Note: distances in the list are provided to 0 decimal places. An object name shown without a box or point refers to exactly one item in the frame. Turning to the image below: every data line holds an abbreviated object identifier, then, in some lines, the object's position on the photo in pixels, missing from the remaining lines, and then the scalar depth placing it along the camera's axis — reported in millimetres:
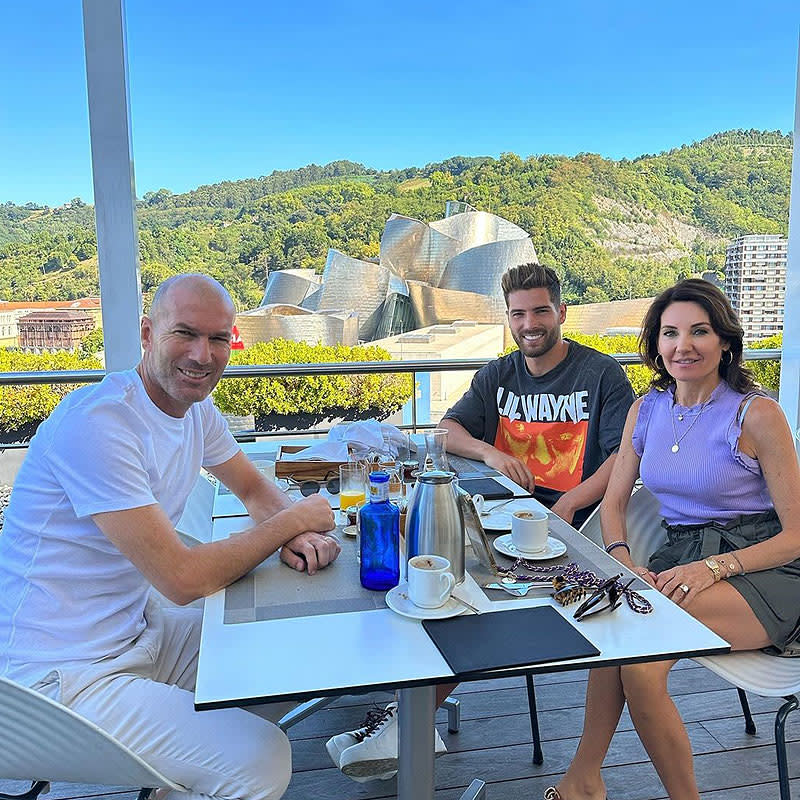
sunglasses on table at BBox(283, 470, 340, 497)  2102
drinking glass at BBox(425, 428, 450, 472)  1944
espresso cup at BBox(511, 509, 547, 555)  1567
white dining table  1050
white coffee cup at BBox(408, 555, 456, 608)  1270
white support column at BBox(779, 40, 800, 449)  3654
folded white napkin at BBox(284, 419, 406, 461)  2281
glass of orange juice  1887
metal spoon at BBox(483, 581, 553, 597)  1374
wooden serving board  2234
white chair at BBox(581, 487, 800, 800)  1585
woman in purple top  1666
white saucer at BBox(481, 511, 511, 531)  1741
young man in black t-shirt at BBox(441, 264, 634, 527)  2459
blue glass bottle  1398
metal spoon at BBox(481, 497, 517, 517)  1851
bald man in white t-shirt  1289
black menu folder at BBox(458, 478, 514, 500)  2049
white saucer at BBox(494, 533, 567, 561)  1542
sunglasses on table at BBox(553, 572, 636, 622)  1276
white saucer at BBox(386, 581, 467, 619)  1254
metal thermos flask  1382
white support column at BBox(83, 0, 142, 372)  3117
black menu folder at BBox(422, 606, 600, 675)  1111
